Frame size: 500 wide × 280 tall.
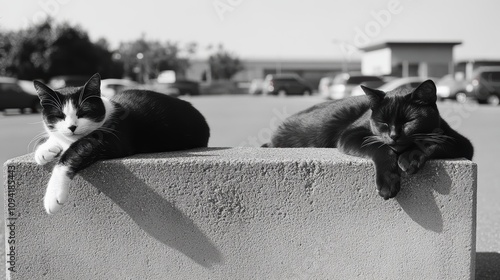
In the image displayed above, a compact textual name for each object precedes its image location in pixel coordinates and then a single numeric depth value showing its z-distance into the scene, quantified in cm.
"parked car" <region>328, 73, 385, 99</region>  2863
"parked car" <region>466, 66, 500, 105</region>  2634
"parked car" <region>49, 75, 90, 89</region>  3115
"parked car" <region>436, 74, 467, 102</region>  2892
